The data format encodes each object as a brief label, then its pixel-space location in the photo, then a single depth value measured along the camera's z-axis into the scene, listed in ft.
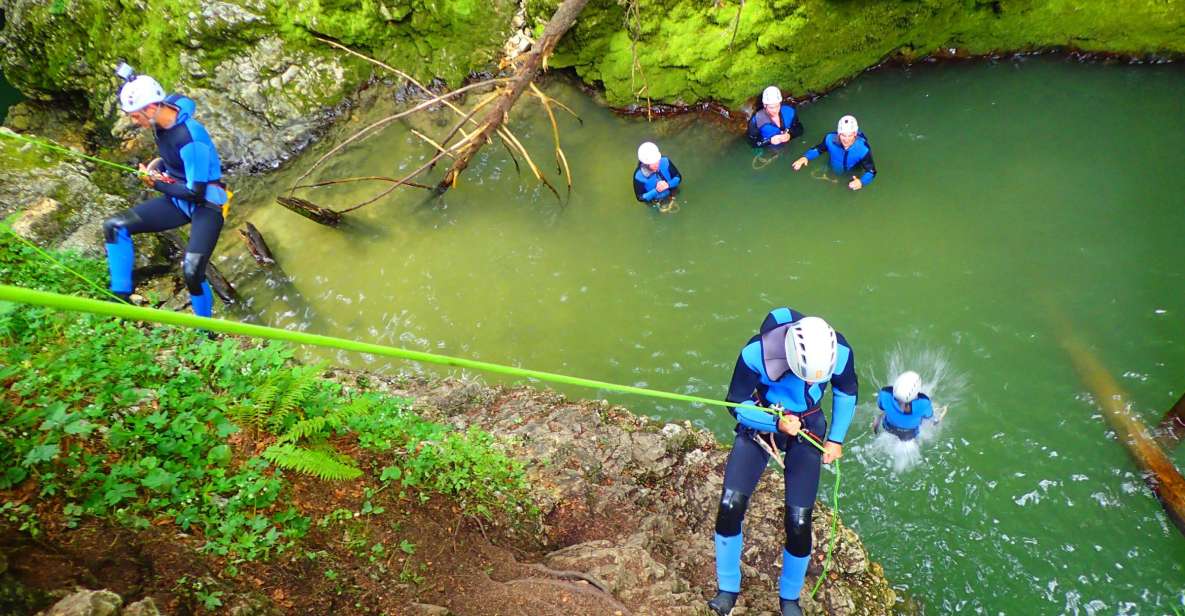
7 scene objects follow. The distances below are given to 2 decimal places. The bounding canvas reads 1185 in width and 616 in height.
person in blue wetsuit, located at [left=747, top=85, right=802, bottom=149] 25.52
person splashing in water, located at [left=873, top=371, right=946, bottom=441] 17.44
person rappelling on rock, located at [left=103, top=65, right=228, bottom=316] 18.98
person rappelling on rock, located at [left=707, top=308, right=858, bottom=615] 14.38
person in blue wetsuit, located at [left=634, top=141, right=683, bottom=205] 23.89
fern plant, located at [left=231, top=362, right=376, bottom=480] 11.84
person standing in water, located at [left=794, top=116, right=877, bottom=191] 23.80
